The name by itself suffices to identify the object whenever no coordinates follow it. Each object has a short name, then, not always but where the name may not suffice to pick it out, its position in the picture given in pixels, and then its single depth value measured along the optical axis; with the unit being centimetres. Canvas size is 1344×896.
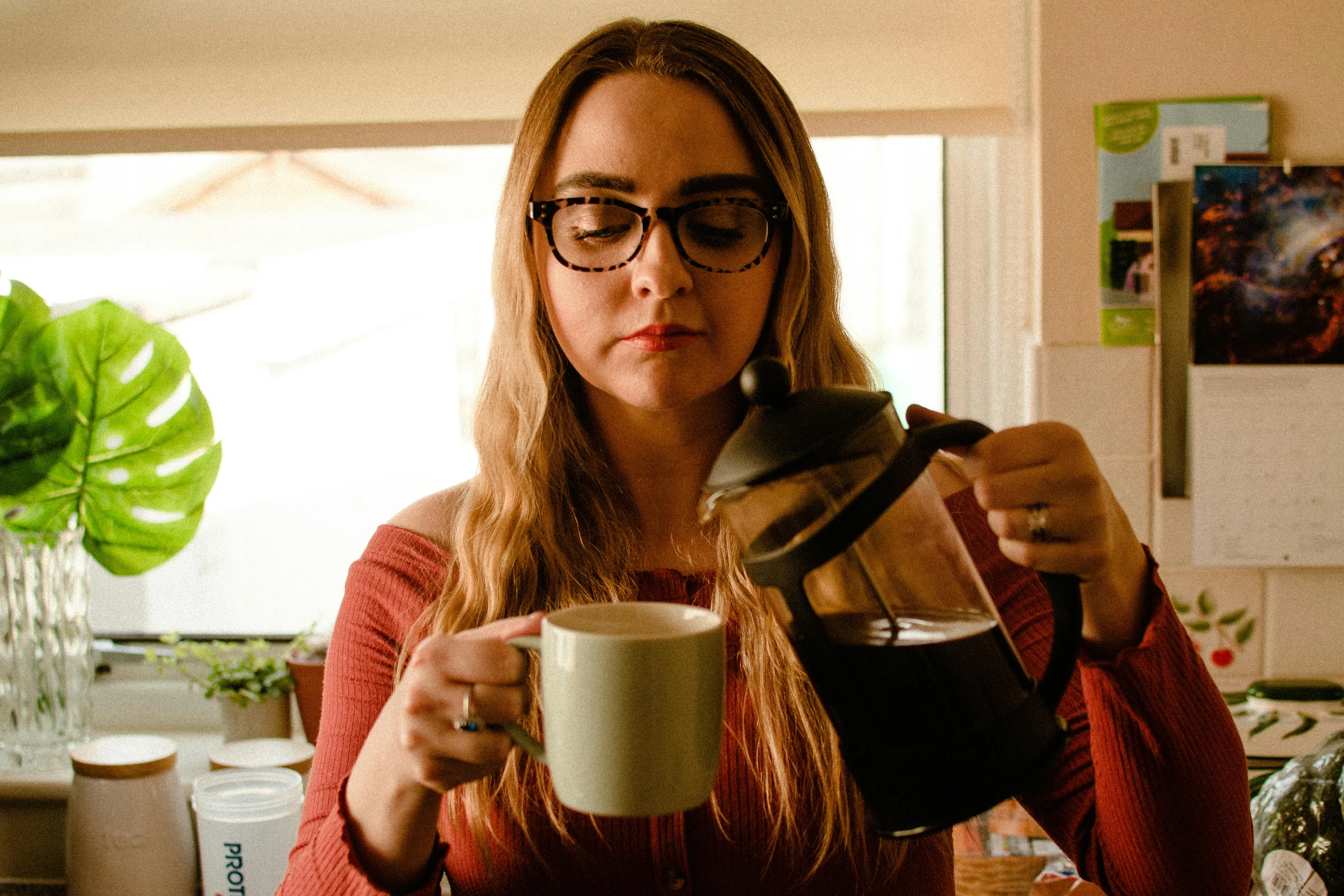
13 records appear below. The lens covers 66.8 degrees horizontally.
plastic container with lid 123
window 164
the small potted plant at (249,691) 152
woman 69
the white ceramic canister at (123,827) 126
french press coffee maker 49
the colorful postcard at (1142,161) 137
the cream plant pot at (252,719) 153
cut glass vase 144
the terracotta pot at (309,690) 150
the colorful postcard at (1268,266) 136
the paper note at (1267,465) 138
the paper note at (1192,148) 137
